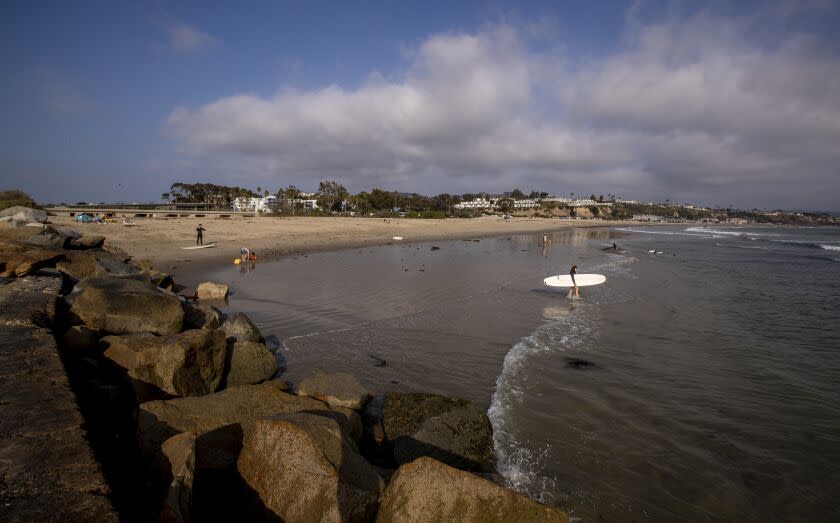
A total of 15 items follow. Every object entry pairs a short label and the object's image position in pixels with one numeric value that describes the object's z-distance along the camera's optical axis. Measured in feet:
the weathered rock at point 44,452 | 8.76
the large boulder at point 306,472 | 11.37
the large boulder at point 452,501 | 11.20
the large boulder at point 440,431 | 18.95
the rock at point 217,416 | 13.61
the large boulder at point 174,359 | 19.72
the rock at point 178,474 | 9.90
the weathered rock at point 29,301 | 21.81
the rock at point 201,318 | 31.55
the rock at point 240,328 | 29.99
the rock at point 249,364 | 24.27
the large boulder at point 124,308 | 25.36
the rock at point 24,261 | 33.99
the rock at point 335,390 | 21.40
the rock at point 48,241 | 47.10
